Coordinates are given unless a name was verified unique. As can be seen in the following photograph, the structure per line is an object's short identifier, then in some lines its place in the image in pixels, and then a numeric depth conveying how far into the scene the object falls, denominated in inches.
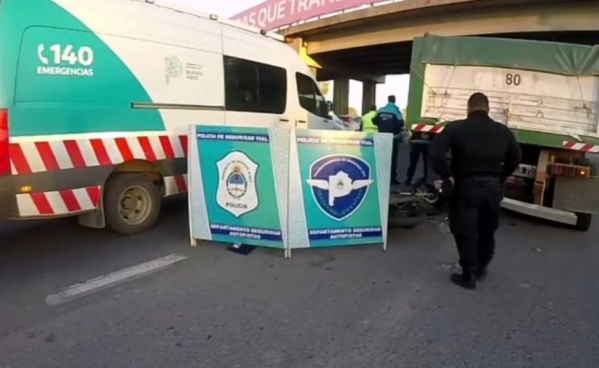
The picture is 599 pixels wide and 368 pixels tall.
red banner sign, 912.3
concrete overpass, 680.4
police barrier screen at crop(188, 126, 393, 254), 200.7
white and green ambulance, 180.2
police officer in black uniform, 171.3
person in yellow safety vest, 449.7
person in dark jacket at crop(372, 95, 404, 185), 418.3
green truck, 255.4
